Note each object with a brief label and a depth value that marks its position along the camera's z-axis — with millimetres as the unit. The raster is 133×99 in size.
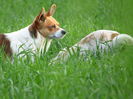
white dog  9820
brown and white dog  11559
